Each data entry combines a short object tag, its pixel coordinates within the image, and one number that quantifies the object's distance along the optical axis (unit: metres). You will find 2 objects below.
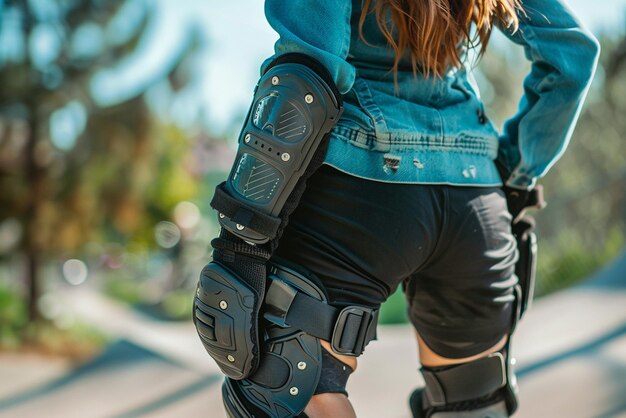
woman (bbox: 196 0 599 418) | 1.40
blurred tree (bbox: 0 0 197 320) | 8.48
